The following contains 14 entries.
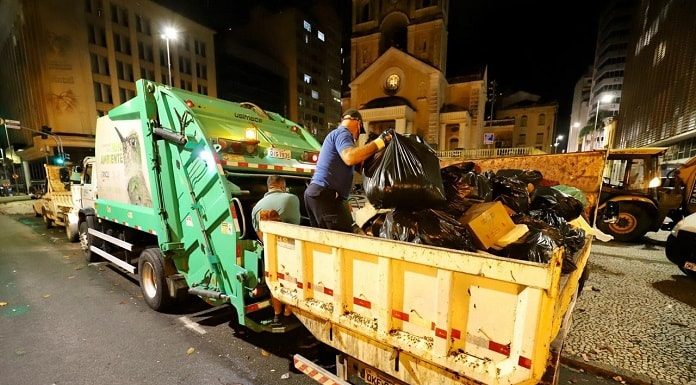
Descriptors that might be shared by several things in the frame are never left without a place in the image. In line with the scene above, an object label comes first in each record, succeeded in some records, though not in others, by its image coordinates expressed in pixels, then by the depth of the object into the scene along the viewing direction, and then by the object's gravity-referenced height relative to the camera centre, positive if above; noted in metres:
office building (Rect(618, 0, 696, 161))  16.97 +6.75
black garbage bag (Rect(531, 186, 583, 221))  3.17 -0.38
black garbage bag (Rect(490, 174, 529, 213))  2.74 -0.24
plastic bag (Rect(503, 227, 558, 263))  1.81 -0.52
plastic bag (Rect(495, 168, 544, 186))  3.89 -0.09
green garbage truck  2.68 -0.23
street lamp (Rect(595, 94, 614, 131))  43.96 +12.24
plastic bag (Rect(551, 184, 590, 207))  3.95 -0.31
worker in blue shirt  2.55 -0.14
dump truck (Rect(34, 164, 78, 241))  7.57 -1.10
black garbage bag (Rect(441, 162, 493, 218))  2.33 -0.18
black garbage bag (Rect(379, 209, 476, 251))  1.84 -0.41
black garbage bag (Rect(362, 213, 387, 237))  2.31 -0.48
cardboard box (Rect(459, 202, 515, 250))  1.86 -0.37
